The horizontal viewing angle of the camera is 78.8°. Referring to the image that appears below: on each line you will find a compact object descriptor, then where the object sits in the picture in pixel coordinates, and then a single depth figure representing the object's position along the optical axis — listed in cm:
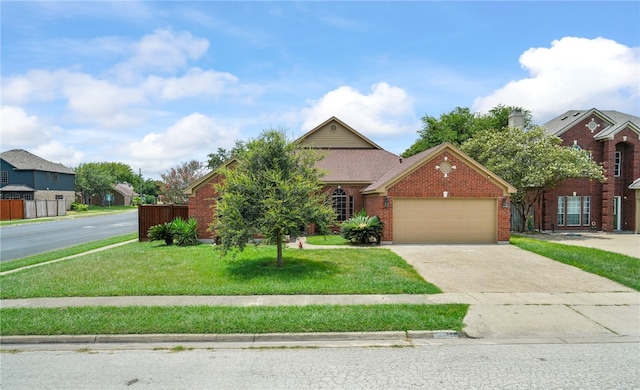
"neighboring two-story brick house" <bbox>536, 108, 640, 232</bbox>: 2497
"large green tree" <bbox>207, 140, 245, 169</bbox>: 5994
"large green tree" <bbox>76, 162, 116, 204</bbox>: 6284
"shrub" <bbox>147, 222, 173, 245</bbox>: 1814
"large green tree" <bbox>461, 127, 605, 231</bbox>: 2167
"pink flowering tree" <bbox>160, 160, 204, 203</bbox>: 3161
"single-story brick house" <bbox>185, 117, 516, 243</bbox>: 1861
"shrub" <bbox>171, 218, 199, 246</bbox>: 1794
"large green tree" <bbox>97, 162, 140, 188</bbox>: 8694
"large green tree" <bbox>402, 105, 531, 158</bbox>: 4153
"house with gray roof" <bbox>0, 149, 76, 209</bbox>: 4738
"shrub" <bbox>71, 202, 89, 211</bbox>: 5372
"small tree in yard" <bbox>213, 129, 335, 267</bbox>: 1103
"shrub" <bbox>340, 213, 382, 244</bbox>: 1806
